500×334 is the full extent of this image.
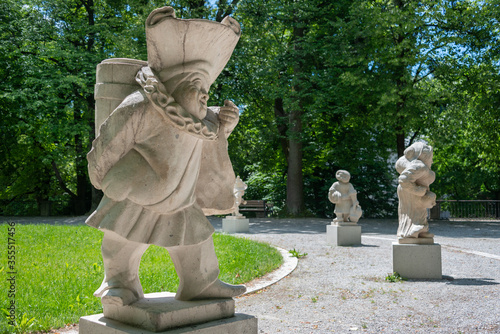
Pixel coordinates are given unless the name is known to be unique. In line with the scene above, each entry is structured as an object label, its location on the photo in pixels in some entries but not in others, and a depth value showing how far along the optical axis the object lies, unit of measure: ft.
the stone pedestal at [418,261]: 25.17
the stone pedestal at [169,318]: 8.83
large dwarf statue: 8.96
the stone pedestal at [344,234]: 39.29
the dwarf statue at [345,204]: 40.19
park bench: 77.78
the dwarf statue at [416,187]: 25.44
